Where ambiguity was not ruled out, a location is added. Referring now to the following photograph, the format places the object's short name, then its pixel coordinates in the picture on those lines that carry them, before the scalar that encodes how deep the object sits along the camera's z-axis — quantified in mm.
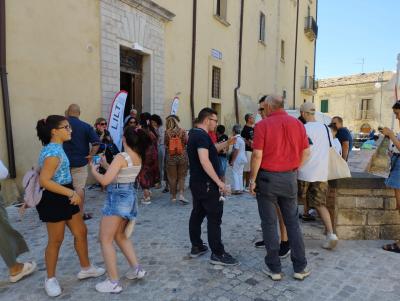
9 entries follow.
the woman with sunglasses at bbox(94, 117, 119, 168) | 6871
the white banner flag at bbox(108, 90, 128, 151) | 7004
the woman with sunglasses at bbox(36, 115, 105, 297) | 2869
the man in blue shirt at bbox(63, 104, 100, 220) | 4727
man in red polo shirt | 3312
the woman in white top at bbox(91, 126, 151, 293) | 3053
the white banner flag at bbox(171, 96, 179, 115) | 10039
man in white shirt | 4078
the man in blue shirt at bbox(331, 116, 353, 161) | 6520
